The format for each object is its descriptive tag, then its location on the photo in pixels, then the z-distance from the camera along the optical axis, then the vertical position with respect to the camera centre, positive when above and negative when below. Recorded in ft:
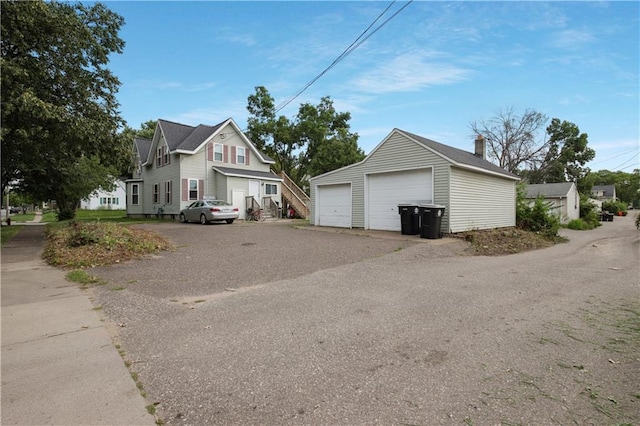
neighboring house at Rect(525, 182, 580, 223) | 87.51 +2.26
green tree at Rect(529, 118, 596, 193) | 142.00 +21.59
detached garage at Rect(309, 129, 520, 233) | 41.93 +2.63
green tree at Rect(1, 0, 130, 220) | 30.37 +13.73
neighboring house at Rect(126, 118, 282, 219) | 72.23 +8.60
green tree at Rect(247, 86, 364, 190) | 110.93 +25.96
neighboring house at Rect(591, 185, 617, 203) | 229.99 +9.57
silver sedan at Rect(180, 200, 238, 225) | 58.59 -0.89
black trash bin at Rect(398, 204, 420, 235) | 41.42 -1.66
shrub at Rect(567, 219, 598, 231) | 73.22 -4.55
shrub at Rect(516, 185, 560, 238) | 48.67 -2.22
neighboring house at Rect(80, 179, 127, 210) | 176.96 +3.06
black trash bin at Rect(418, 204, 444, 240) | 38.91 -1.81
